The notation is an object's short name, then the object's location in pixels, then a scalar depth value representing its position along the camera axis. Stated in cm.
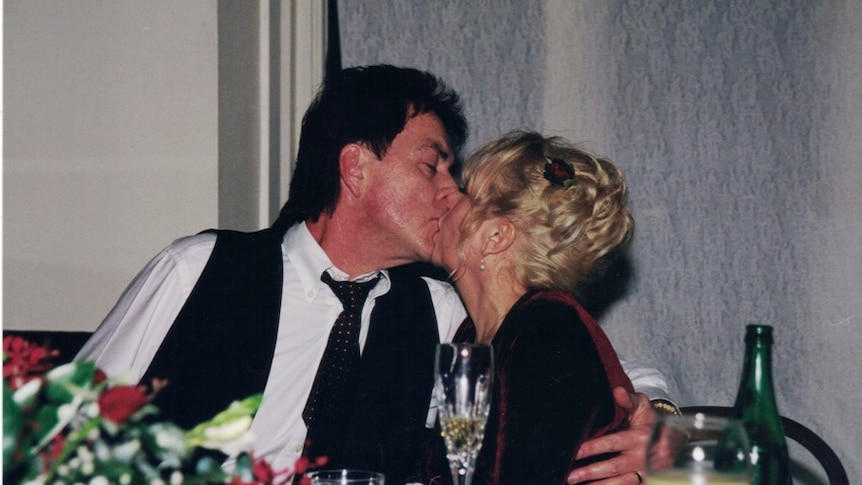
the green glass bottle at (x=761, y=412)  111
